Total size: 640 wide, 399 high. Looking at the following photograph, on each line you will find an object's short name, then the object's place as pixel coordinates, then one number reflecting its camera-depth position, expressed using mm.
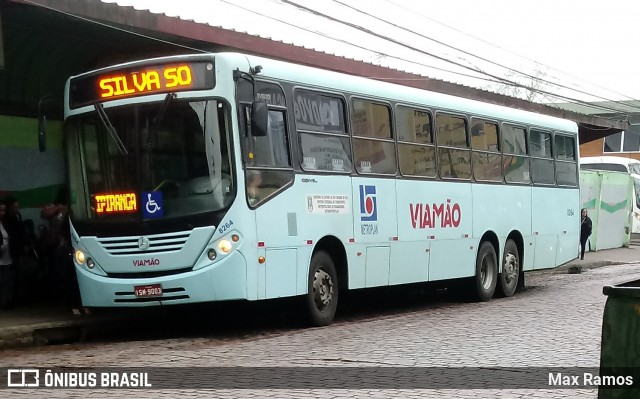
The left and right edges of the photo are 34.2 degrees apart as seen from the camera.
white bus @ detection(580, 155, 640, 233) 46312
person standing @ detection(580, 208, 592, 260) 32625
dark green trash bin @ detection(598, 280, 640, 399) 5402
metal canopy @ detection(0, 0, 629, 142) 14086
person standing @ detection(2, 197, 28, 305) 15127
